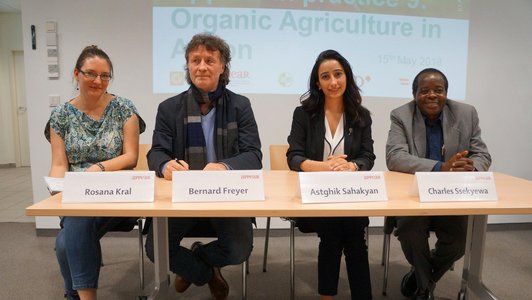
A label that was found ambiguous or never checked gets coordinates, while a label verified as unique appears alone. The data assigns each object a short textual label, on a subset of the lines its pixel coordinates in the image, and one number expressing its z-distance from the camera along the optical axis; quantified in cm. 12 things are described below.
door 644
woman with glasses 173
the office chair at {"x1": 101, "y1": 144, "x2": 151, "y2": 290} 185
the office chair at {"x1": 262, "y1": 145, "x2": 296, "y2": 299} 233
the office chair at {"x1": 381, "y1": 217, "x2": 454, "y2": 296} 198
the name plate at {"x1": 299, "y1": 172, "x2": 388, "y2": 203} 121
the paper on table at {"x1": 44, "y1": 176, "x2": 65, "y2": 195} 136
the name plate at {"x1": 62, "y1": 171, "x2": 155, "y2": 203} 117
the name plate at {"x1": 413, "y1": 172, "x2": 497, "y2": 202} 125
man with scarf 167
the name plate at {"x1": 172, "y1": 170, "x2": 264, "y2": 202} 120
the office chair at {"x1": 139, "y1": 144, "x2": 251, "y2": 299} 179
